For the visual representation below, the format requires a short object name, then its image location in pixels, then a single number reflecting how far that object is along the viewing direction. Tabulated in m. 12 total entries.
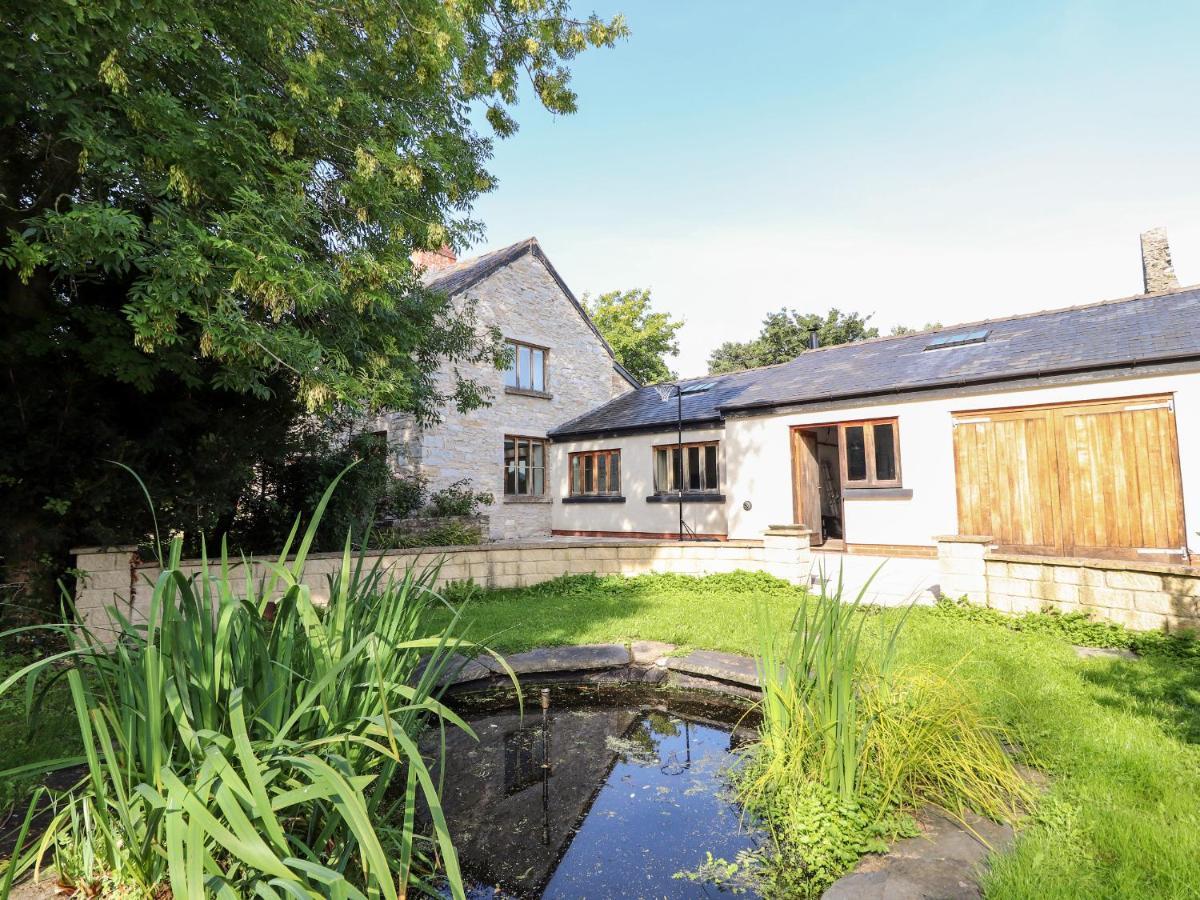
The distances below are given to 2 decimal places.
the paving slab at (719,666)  3.90
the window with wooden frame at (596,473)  13.49
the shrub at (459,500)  11.49
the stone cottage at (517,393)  12.22
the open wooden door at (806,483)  10.52
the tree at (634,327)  27.86
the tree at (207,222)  3.70
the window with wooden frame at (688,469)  11.94
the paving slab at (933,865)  1.78
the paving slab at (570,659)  4.29
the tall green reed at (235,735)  1.20
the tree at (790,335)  26.02
